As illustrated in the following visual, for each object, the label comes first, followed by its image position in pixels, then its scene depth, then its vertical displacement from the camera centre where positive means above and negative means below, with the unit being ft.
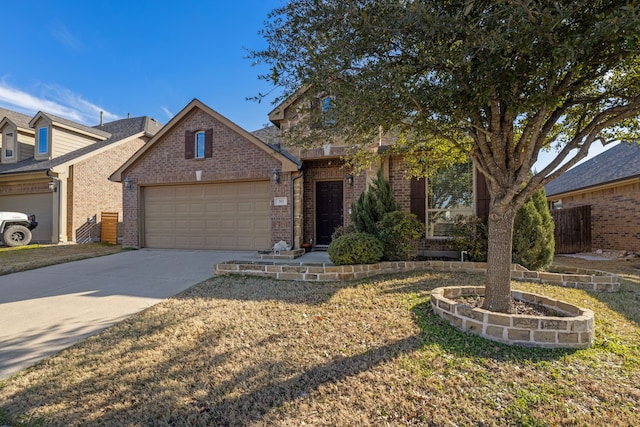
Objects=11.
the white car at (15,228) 37.06 -0.95
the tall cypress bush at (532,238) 20.99 -1.19
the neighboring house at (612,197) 34.10 +3.14
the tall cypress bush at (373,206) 23.62 +1.15
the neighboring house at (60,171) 41.34 +6.87
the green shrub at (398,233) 22.15 -0.89
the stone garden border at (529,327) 10.45 -3.78
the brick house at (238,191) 28.89 +3.17
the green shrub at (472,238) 22.98 -1.37
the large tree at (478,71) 9.47 +5.37
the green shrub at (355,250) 20.72 -2.01
